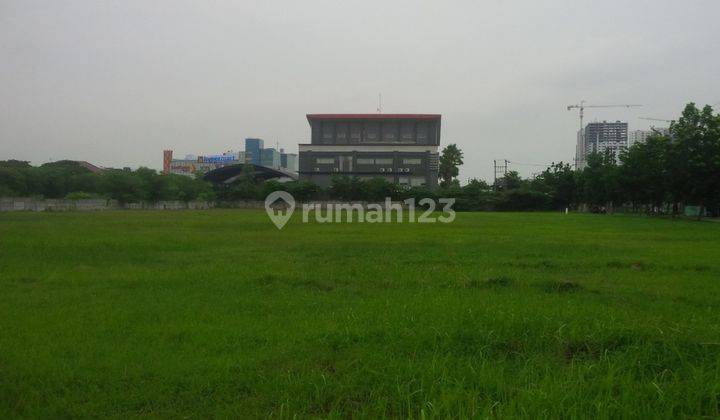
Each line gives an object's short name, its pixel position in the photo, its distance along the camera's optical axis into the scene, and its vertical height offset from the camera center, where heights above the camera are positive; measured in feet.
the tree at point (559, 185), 226.17 +6.00
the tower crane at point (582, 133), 348.79 +43.42
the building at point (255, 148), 423.15 +37.38
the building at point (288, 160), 447.01 +29.49
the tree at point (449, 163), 270.61 +17.40
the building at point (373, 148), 272.51 +24.92
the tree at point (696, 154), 108.06 +9.84
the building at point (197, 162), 414.21 +24.67
